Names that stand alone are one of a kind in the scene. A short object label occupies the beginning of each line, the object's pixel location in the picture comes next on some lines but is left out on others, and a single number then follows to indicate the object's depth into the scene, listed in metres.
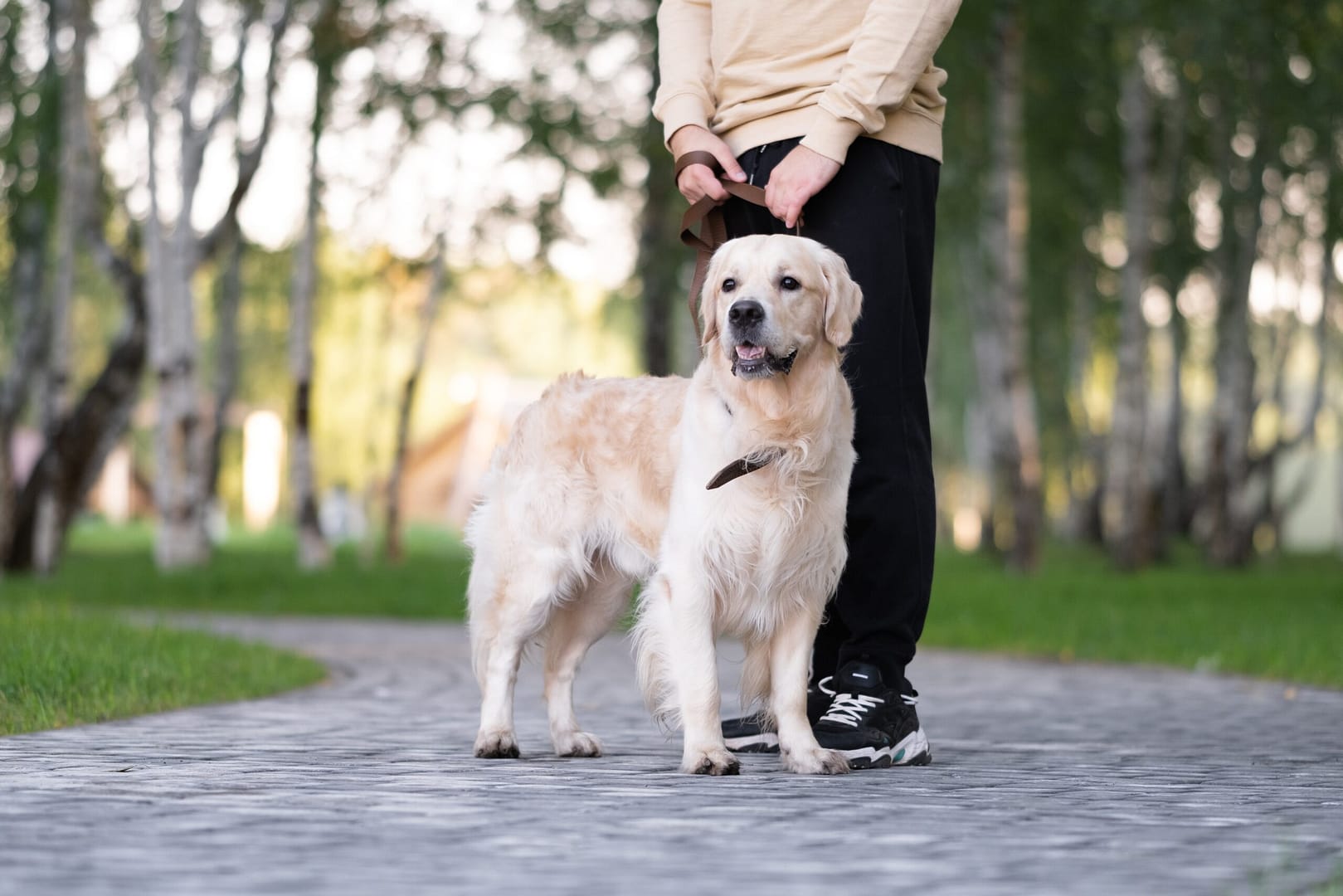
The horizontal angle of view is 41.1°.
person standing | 5.22
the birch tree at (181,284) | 19.19
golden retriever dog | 4.80
